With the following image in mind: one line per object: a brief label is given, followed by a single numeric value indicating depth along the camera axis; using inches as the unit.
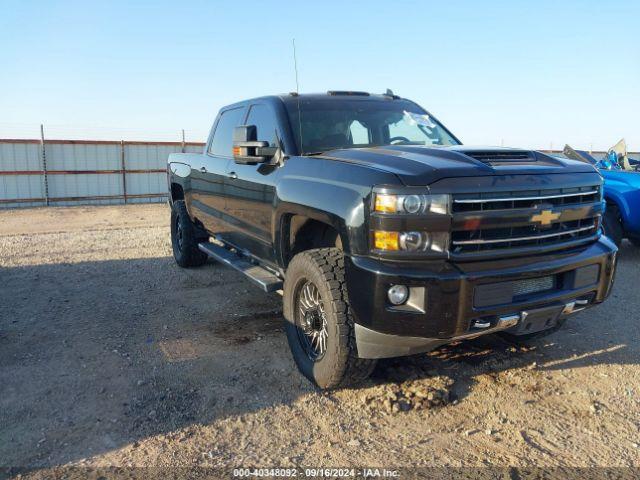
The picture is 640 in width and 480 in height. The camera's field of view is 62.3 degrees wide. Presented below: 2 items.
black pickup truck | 111.3
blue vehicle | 281.7
